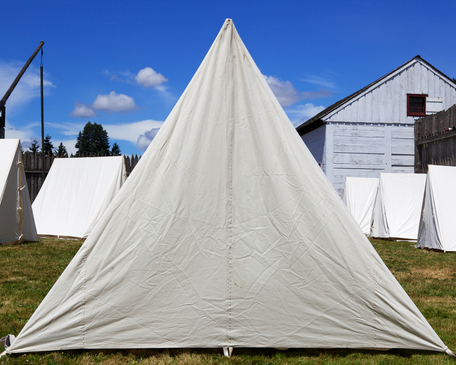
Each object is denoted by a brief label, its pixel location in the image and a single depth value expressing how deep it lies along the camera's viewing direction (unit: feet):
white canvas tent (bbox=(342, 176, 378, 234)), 54.03
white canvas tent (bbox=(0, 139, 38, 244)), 35.40
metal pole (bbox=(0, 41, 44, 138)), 46.08
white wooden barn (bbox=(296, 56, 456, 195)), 64.80
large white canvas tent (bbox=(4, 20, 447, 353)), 10.75
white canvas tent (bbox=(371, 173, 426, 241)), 47.19
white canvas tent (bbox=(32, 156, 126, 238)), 41.93
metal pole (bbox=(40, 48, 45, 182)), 57.34
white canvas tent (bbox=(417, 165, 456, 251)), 35.70
